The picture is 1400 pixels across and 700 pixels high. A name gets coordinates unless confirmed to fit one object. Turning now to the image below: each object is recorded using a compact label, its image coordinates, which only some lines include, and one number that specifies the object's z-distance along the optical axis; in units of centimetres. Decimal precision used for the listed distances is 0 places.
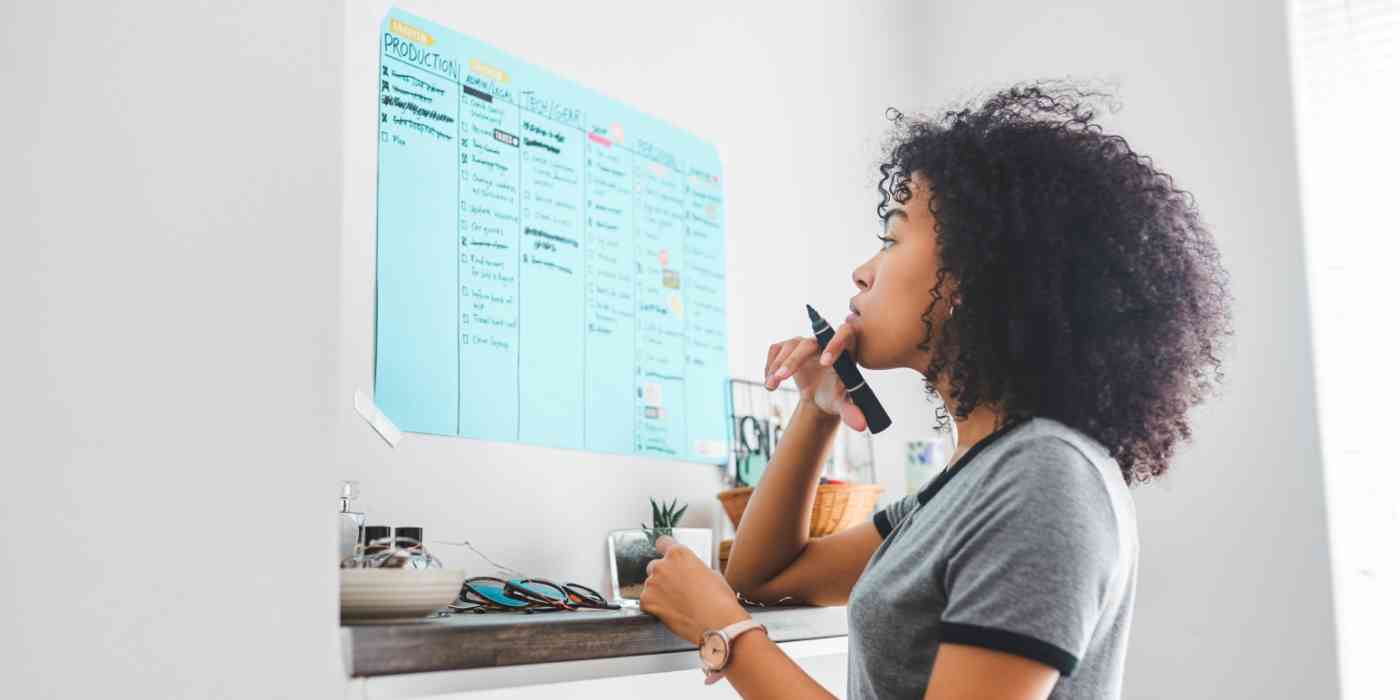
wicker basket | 179
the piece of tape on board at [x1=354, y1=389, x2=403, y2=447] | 136
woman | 90
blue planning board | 158
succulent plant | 179
